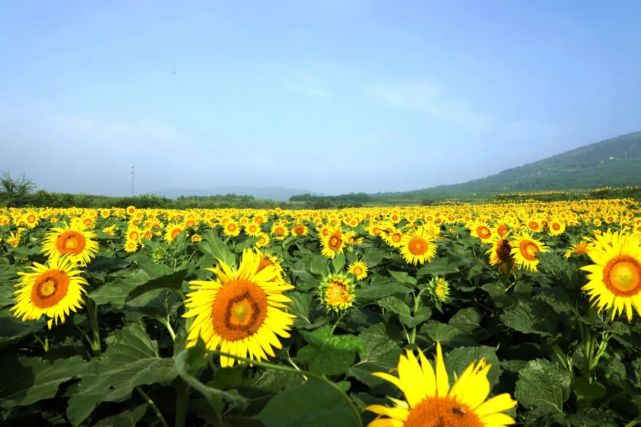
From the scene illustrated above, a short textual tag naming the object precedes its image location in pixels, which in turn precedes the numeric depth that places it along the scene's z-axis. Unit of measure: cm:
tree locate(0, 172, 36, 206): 3122
